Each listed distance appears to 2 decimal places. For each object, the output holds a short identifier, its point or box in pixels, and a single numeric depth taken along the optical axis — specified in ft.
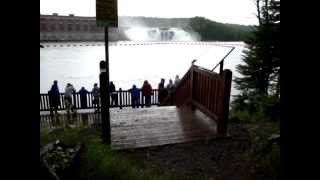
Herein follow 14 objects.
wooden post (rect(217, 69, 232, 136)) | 14.04
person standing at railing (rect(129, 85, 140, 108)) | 34.92
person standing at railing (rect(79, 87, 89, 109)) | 34.89
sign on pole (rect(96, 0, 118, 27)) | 11.61
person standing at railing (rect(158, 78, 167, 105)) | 36.41
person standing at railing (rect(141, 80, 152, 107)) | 34.93
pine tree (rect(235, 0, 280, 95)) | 36.21
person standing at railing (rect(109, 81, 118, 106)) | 35.21
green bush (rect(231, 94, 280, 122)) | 15.59
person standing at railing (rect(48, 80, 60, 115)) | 32.83
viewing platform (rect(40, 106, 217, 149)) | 14.18
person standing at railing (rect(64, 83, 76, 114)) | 33.91
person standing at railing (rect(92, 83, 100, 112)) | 33.09
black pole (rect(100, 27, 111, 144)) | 12.99
